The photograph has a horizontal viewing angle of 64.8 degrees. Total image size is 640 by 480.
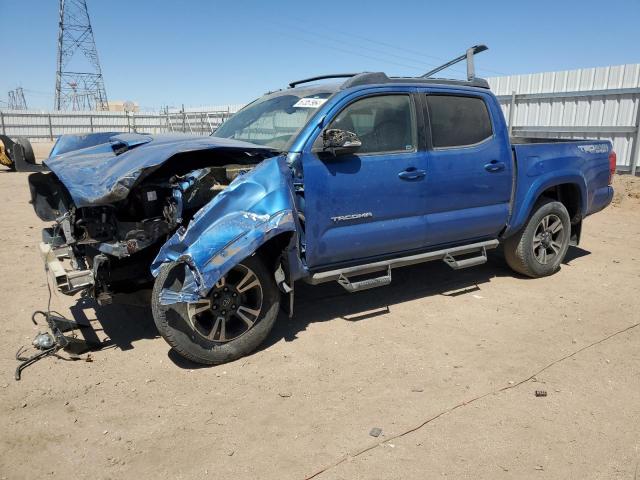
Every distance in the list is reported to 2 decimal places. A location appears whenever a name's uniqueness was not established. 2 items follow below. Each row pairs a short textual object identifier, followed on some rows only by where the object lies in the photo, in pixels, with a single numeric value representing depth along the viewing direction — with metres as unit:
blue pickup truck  3.54
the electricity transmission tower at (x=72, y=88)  44.19
